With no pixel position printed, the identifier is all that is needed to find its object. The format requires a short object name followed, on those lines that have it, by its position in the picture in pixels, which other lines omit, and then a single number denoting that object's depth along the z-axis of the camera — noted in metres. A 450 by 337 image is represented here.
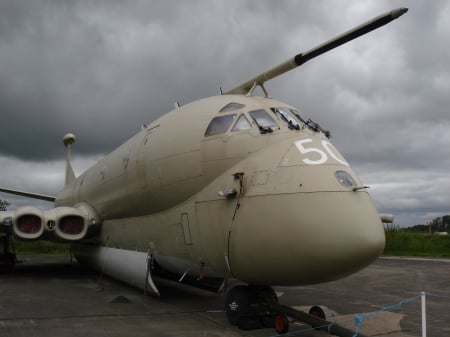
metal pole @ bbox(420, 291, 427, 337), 5.33
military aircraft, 5.55
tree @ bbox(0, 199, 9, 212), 59.09
